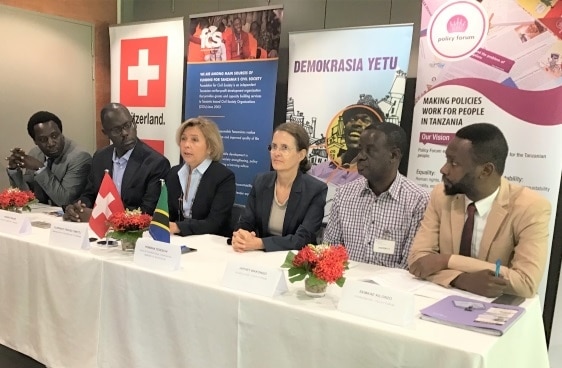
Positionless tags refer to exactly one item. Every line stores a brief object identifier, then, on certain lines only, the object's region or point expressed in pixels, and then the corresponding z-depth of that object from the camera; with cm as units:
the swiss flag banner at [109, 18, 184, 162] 431
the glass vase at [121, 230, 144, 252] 203
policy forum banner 270
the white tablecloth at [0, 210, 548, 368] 134
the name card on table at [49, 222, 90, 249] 208
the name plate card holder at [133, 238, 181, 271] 184
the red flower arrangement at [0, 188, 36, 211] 264
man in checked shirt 212
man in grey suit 319
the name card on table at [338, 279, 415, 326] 136
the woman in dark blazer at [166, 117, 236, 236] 278
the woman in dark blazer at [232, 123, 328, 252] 242
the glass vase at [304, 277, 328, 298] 155
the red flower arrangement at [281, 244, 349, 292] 149
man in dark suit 292
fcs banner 374
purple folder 132
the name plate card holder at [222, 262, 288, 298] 158
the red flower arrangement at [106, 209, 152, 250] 203
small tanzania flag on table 204
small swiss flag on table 224
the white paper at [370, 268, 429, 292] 170
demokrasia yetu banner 322
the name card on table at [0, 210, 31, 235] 230
